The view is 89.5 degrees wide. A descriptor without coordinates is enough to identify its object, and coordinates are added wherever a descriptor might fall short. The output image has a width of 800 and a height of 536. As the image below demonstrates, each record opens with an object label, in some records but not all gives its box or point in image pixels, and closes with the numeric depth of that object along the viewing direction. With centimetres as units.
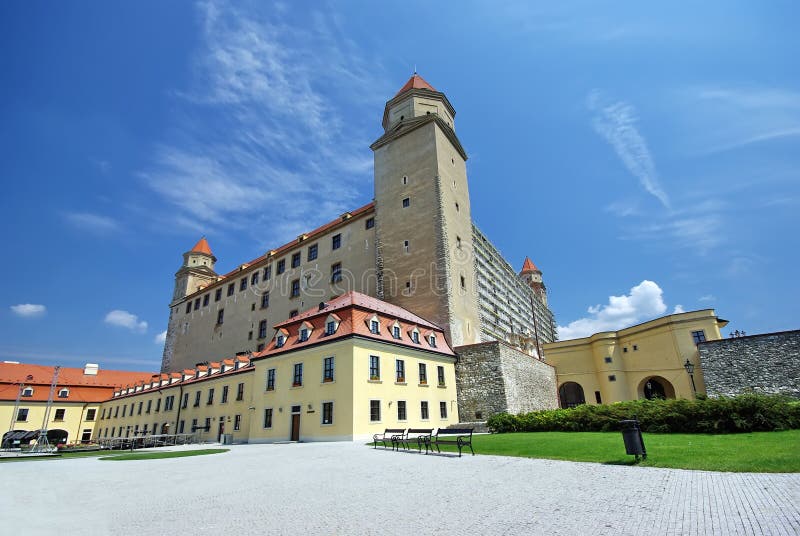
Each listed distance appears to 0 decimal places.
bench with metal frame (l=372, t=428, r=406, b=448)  2149
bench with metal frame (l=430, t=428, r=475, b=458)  1280
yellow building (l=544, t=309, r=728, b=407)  3275
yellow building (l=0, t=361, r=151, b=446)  4697
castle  3422
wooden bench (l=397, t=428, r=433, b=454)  1416
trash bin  1003
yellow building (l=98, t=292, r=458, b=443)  2247
